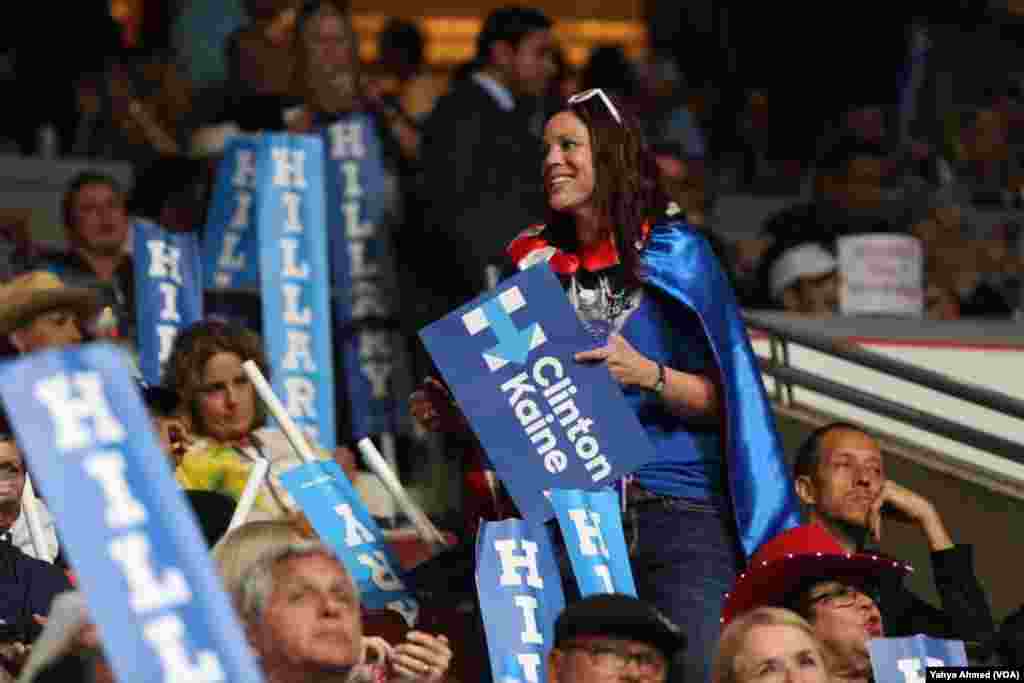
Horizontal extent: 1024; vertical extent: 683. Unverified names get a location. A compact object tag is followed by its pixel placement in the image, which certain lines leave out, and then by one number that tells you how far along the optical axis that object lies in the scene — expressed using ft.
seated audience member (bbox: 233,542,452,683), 39.14
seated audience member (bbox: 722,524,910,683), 47.24
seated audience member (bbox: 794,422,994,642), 55.57
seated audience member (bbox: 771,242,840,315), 78.54
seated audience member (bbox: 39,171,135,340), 72.33
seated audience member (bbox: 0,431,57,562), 48.14
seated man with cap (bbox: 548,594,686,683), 43.47
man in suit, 72.69
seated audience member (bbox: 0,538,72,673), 45.80
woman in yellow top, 58.49
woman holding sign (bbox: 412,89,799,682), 48.65
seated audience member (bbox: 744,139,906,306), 79.51
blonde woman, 42.93
